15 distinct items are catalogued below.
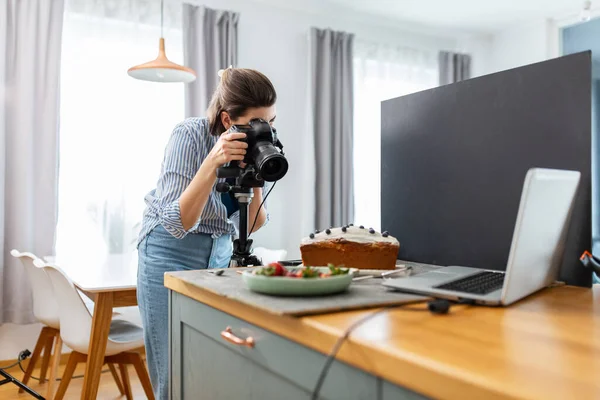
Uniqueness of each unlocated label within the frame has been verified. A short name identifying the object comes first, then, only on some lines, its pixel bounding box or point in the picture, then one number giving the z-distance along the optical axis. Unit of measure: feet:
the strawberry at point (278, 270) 2.58
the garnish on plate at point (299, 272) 2.51
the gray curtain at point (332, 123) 12.62
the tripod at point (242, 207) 3.90
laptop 2.36
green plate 2.42
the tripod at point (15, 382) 6.91
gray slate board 2.23
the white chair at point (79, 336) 6.48
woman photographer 4.57
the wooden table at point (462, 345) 1.47
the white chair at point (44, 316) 7.40
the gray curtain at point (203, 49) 11.02
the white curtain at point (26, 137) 9.36
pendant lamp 8.16
